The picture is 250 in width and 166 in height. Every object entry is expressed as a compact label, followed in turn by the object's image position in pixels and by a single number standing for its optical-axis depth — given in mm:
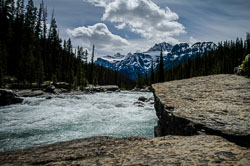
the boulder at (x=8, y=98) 14273
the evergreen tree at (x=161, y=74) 62875
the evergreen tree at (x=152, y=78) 79000
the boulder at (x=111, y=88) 49862
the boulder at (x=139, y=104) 15758
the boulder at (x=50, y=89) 26975
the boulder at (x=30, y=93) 20730
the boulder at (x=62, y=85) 35009
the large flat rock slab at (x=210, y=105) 2515
